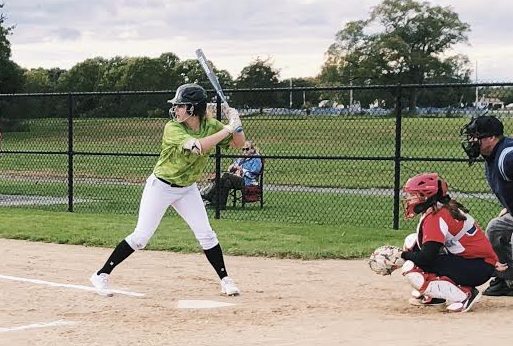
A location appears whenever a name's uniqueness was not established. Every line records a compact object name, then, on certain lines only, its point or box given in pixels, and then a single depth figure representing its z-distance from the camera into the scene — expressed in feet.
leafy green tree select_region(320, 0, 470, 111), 258.78
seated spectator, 47.75
